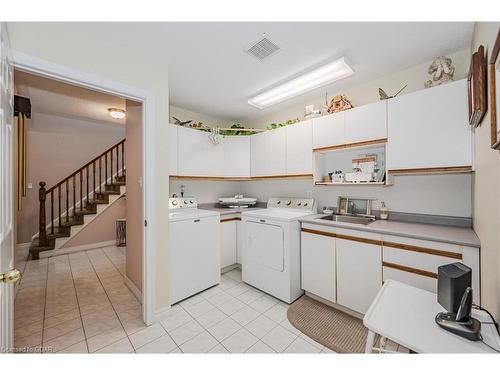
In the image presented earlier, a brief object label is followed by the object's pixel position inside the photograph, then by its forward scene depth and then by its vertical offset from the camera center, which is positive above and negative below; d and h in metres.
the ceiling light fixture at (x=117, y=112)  3.38 +1.28
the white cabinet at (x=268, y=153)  2.87 +0.52
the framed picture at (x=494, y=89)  0.89 +0.45
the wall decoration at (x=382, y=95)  2.03 +0.92
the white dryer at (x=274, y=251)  2.22 -0.75
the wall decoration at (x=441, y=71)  1.78 +1.02
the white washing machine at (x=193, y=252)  2.20 -0.75
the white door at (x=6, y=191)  0.99 -0.01
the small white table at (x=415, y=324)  0.82 -0.64
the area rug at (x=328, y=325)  1.62 -1.26
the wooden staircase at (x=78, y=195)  3.90 -0.15
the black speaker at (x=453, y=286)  0.95 -0.47
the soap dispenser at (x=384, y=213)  2.21 -0.29
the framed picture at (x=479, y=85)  1.10 +0.57
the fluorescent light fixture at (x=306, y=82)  1.97 +1.16
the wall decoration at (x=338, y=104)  2.36 +0.98
